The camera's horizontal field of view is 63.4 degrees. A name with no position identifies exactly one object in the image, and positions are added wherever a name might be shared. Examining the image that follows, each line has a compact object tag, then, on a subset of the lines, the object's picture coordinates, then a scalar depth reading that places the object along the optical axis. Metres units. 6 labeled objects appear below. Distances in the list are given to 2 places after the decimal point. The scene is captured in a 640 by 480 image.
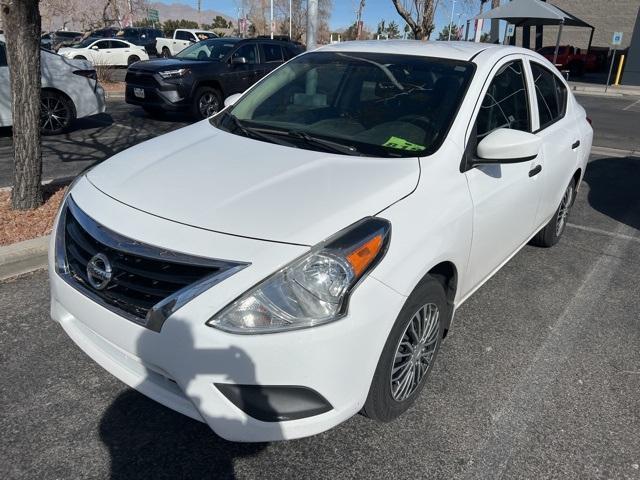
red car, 31.54
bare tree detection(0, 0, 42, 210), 4.24
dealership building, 40.47
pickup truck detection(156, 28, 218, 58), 27.77
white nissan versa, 1.90
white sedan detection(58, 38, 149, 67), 21.77
